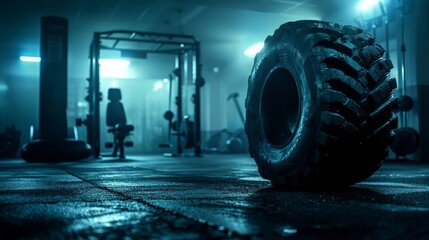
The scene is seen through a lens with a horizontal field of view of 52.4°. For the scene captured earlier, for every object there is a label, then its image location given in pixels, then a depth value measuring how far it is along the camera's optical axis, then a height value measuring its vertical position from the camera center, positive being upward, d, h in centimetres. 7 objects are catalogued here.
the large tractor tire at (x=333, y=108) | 147 +11
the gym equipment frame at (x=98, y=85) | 766 +103
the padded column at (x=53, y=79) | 652 +92
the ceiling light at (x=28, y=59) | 1216 +231
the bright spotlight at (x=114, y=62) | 1258 +229
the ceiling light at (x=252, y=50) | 1103 +234
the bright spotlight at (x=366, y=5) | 743 +233
